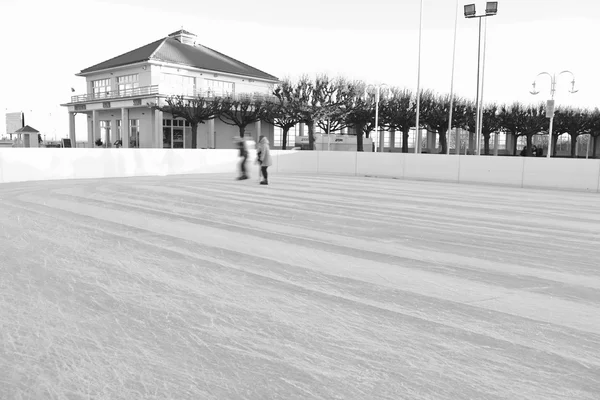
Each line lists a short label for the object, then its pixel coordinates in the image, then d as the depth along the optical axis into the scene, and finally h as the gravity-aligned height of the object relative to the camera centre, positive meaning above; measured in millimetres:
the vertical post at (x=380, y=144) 61344 -291
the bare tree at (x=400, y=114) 52625 +2802
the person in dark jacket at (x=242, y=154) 19511 -528
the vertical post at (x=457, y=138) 53828 +465
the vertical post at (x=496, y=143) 65869 -32
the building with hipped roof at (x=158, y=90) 49688 +4880
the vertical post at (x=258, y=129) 54369 +1178
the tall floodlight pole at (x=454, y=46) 37656 +6906
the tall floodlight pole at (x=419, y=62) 35938 +5570
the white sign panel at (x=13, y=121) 102000 +3214
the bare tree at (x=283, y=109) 48750 +2922
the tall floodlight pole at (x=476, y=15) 32156 +8006
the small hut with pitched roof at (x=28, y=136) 56938 +197
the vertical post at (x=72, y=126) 57750 +1291
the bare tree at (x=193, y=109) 45156 +2663
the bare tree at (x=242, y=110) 47250 +2796
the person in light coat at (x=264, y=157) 17594 -556
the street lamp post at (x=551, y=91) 23328 +2765
